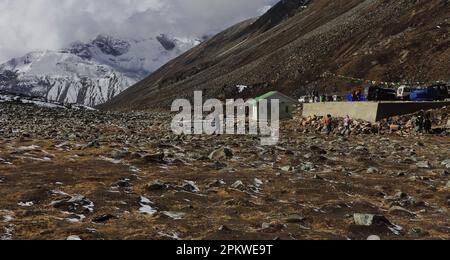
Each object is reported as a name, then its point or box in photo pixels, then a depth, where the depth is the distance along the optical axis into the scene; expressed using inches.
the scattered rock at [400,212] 491.8
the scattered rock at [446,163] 758.4
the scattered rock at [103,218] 431.9
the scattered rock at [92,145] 846.0
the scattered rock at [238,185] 586.3
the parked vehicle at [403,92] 1969.7
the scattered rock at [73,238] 367.2
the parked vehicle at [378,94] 1920.5
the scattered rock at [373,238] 395.5
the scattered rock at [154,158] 733.9
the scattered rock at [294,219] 457.4
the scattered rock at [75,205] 463.8
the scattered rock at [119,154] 743.7
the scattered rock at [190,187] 570.0
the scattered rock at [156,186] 556.1
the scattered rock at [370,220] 440.1
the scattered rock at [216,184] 589.4
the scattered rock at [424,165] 753.0
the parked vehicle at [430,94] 1771.7
